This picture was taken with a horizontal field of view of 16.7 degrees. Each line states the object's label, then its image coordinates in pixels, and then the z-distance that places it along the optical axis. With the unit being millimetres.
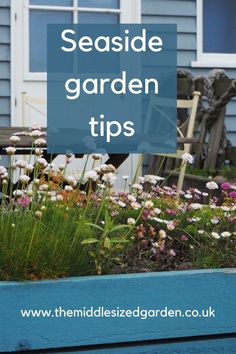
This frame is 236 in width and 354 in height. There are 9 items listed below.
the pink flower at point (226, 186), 2638
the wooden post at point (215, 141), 6195
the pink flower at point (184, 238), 2350
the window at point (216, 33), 6820
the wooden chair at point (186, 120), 4809
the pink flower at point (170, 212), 2532
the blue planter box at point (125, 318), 1853
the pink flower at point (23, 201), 2197
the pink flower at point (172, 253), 2227
